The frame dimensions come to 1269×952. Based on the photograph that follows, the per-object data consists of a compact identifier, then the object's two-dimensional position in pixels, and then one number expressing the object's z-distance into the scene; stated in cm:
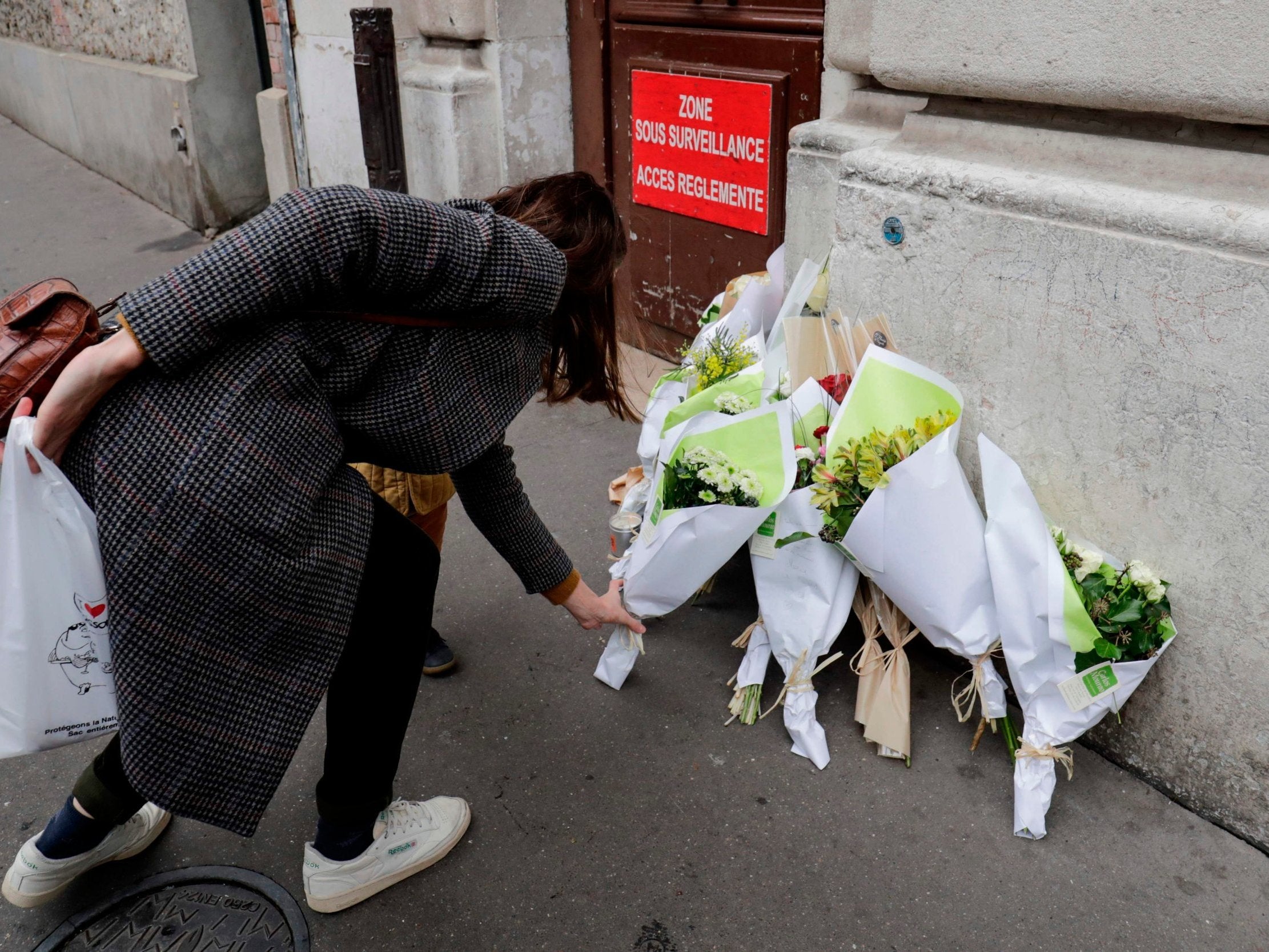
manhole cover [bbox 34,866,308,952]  205
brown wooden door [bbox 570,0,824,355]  371
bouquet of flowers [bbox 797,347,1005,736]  223
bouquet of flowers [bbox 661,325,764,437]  270
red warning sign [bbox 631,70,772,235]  387
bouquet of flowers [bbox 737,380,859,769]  247
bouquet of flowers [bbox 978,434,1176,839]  213
